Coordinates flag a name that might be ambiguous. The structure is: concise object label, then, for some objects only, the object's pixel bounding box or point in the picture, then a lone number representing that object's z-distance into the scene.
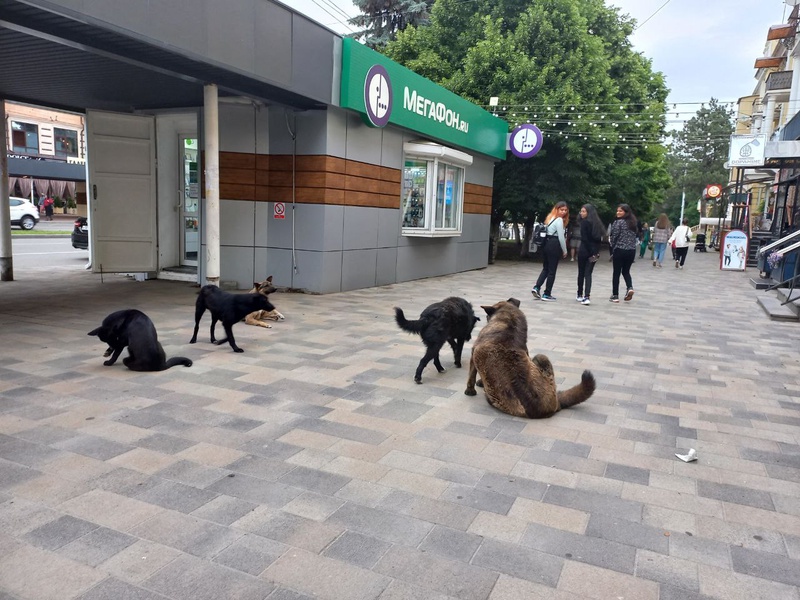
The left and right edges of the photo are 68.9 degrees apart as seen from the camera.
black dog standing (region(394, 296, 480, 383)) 5.15
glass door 11.38
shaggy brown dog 4.41
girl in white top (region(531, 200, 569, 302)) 10.51
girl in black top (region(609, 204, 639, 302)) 10.55
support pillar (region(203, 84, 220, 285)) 8.59
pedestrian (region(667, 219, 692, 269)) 20.72
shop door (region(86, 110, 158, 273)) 10.07
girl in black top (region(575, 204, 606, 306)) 10.30
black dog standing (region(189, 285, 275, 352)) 6.05
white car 27.67
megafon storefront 10.23
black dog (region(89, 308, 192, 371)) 5.21
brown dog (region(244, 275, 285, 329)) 7.64
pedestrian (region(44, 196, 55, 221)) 36.28
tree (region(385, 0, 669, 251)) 18.56
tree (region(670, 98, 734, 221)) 68.03
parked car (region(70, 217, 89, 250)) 15.26
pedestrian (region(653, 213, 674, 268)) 19.64
